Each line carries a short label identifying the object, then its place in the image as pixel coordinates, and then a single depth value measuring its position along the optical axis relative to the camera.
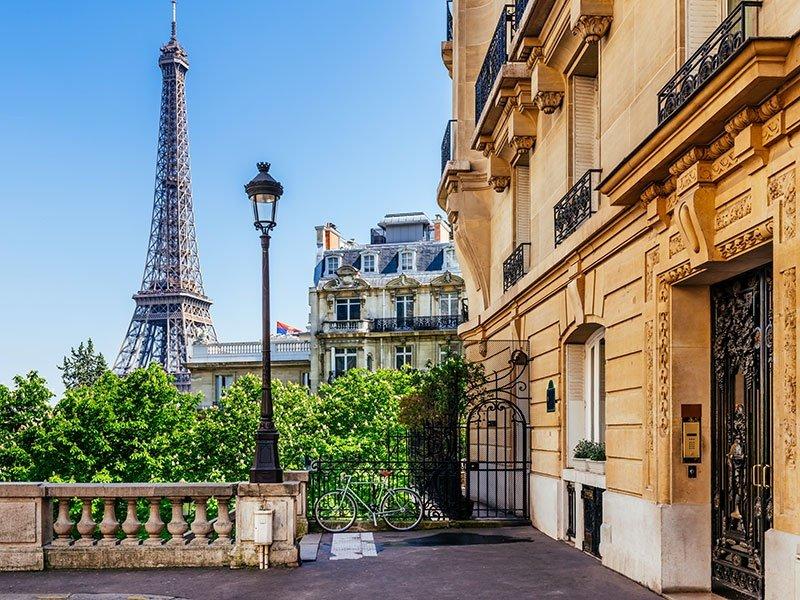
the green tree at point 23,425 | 37.69
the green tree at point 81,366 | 96.62
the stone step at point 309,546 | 13.28
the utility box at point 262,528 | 12.07
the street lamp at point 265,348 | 12.47
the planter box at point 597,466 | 13.07
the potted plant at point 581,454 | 14.02
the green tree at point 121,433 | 38.25
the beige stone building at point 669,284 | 7.75
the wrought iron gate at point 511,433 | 17.97
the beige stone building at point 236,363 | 73.62
